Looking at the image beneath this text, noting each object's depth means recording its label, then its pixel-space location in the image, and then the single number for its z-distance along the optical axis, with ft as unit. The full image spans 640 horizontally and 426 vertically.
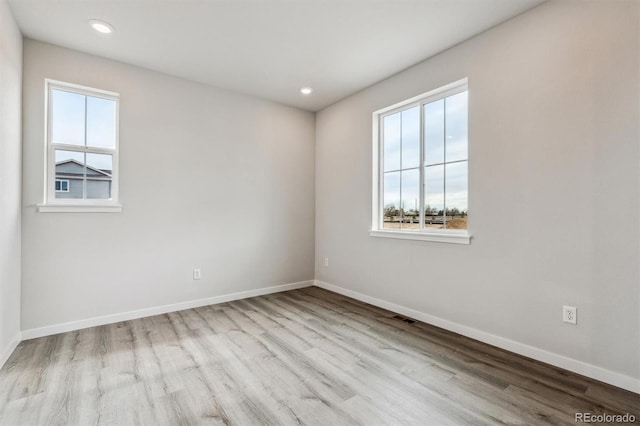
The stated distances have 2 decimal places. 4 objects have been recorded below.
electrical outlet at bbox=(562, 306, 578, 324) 7.11
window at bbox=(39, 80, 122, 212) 9.50
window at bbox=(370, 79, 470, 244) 9.71
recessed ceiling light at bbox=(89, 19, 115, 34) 8.34
